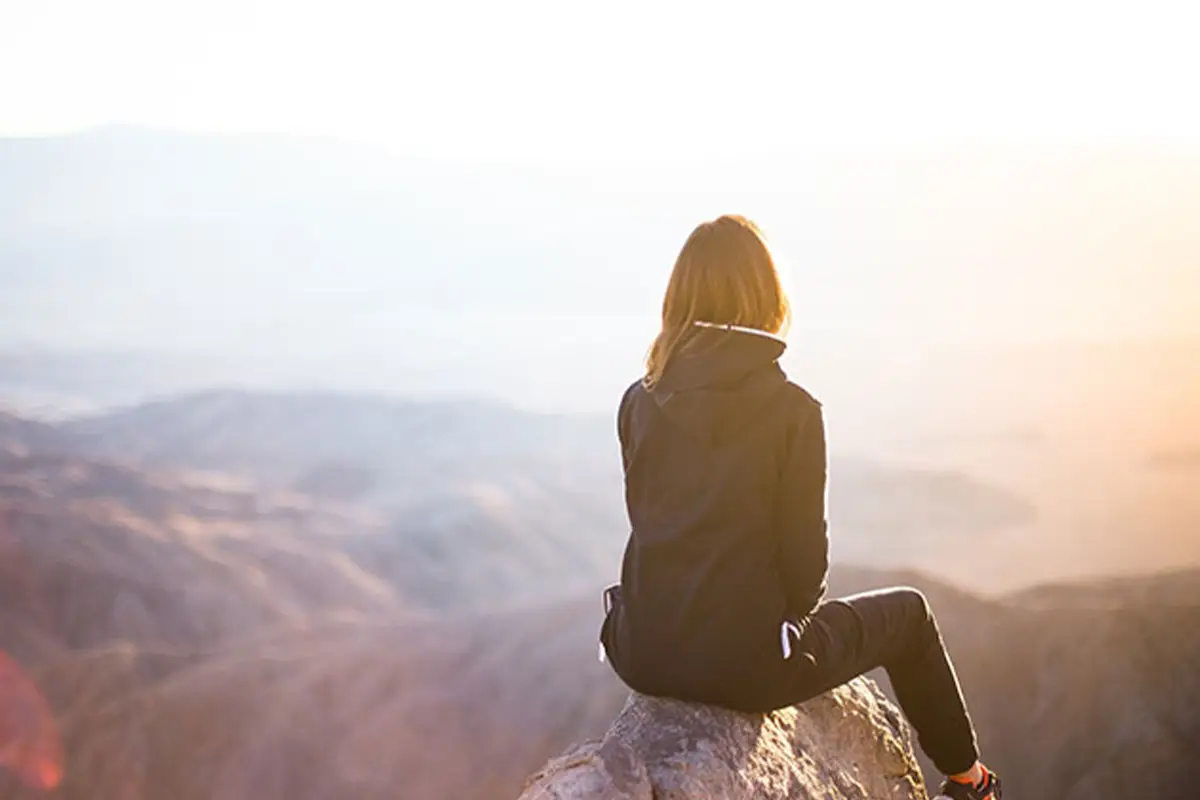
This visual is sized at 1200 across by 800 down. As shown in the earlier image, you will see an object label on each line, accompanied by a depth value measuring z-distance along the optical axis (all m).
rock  2.15
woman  2.14
